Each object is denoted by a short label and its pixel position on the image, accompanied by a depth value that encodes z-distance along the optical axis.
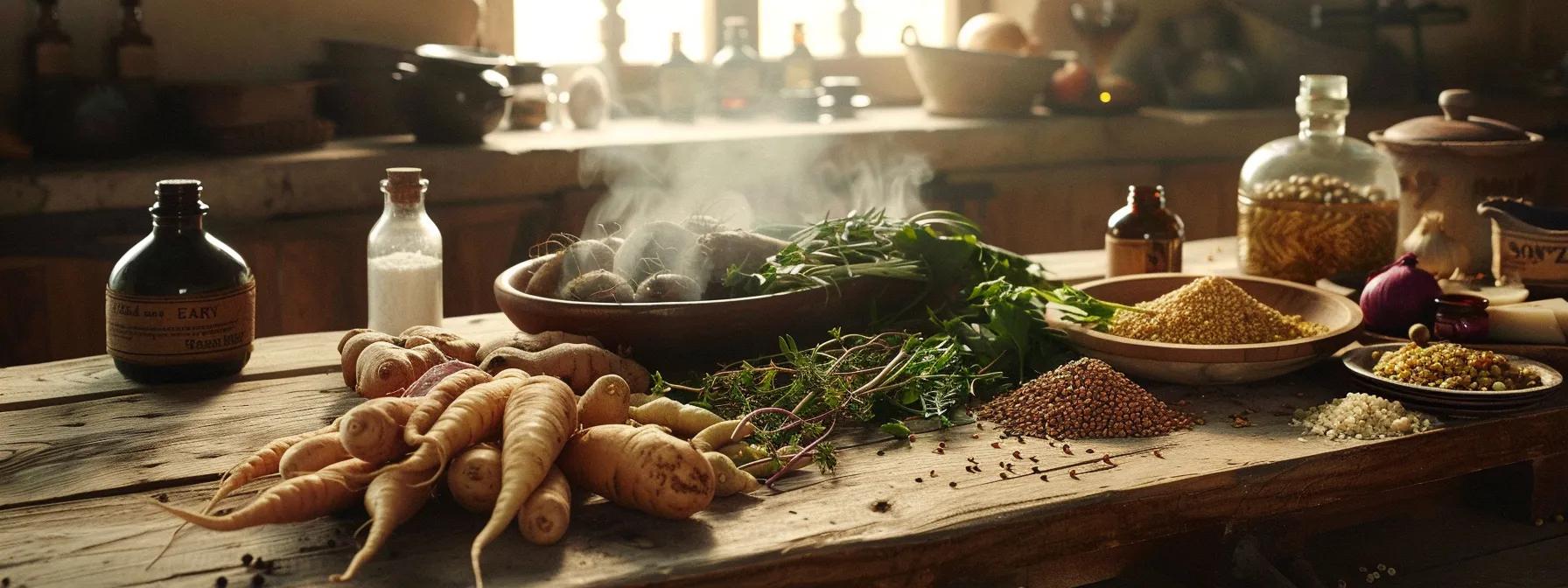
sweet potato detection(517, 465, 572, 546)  1.08
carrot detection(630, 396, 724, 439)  1.32
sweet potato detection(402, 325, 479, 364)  1.57
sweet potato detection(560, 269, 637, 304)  1.59
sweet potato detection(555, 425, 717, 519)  1.13
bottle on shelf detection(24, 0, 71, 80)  3.10
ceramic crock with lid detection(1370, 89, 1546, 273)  2.13
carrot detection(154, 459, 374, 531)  1.05
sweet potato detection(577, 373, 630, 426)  1.28
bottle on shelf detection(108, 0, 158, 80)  3.18
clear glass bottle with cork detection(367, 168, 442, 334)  1.75
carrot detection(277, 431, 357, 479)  1.16
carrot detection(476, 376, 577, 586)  1.08
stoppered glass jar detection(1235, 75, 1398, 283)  2.02
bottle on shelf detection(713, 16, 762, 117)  3.95
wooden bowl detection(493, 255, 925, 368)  1.54
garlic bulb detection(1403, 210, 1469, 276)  2.02
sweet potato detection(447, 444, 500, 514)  1.13
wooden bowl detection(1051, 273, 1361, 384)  1.50
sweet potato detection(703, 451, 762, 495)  1.20
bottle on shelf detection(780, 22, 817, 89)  4.15
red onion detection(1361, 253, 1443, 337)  1.69
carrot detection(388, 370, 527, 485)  1.12
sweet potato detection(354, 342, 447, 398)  1.46
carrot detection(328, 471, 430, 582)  1.04
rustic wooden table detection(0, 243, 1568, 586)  1.06
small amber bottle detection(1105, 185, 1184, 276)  2.01
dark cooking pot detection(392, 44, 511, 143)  3.22
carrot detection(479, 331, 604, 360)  1.52
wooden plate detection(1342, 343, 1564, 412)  1.42
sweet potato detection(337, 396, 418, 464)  1.13
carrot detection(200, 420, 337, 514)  1.17
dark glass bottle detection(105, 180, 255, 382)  1.50
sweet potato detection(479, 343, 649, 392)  1.45
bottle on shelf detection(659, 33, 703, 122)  3.94
